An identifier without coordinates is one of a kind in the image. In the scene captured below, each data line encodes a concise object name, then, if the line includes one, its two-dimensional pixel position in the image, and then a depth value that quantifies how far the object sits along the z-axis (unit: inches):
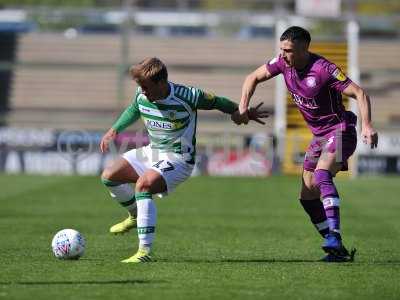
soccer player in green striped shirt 702.5
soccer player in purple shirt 719.1
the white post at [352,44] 2260.1
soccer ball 705.6
